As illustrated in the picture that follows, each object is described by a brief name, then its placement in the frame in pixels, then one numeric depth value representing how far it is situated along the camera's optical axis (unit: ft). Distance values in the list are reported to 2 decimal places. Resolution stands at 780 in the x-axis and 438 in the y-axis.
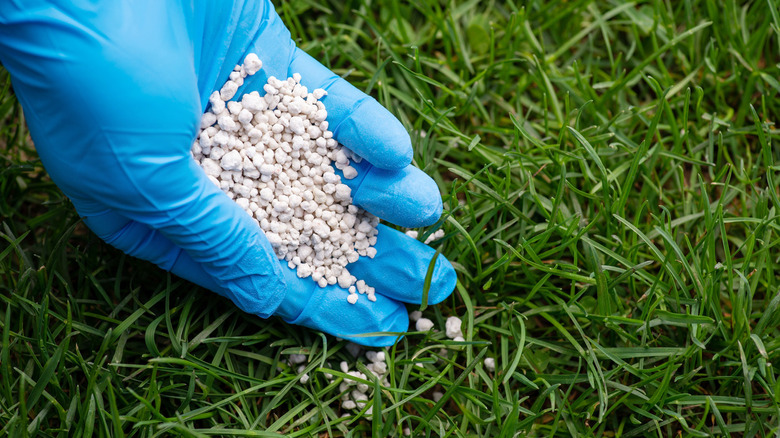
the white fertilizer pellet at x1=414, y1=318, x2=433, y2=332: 1.94
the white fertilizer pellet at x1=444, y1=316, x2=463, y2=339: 1.94
